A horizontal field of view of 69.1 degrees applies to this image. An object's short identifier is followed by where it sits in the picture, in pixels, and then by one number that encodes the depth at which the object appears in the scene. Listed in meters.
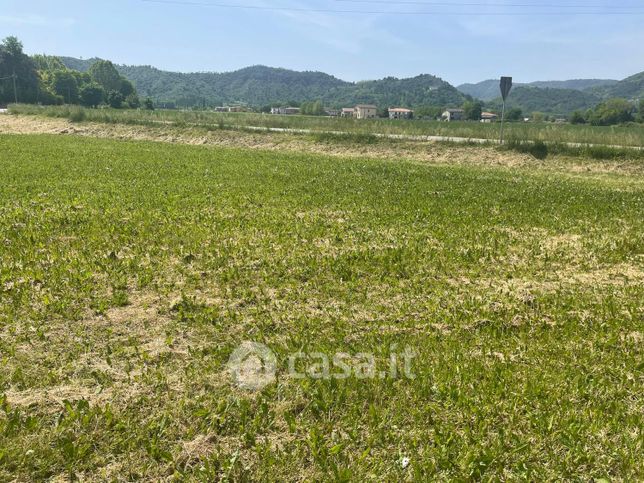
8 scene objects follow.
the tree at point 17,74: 94.81
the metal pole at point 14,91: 87.63
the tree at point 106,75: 164.01
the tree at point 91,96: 111.75
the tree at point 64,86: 114.75
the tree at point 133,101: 112.50
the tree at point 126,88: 153.50
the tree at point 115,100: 99.56
